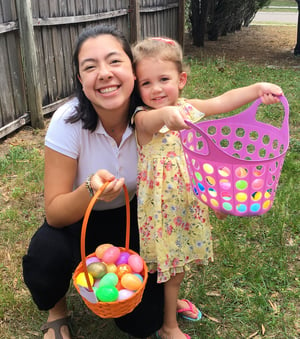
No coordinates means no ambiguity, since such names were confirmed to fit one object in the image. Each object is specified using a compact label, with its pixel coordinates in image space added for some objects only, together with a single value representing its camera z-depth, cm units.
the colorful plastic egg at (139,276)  174
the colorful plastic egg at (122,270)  175
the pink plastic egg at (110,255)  179
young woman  188
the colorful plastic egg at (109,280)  167
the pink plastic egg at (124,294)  163
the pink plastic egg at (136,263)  176
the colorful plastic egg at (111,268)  176
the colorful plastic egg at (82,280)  166
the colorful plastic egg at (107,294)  160
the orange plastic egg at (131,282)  167
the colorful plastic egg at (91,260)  181
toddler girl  195
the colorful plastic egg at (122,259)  182
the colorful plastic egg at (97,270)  171
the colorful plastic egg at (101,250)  182
